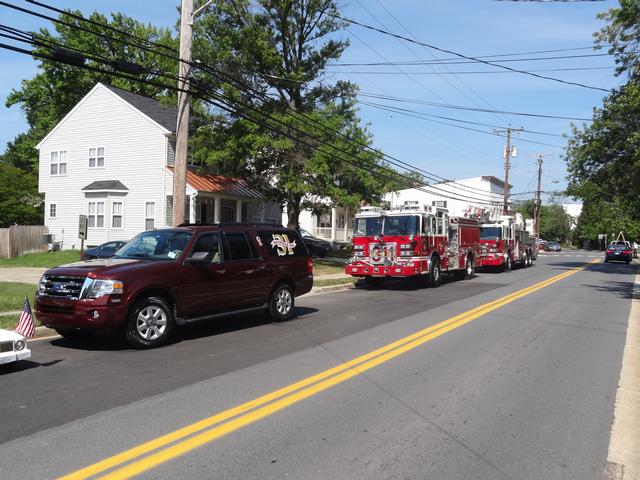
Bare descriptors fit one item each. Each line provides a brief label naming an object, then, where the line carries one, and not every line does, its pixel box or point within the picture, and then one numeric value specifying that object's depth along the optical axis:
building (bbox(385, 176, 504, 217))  77.00
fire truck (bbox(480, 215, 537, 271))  27.06
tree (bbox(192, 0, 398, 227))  23.70
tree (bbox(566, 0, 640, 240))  25.36
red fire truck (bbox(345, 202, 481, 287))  17.73
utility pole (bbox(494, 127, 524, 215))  47.01
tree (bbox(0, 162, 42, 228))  37.41
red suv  7.92
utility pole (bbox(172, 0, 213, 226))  13.58
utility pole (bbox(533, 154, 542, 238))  62.77
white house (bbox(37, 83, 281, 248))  28.36
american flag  8.05
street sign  14.08
